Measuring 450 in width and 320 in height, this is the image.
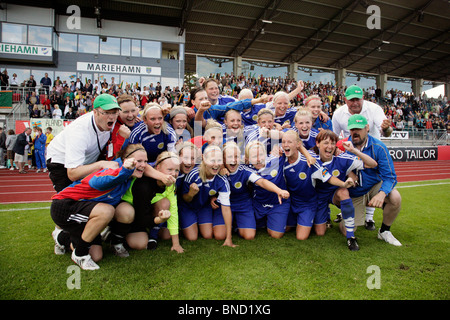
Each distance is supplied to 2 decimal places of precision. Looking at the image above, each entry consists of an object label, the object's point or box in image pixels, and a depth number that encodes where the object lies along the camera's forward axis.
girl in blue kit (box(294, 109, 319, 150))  4.42
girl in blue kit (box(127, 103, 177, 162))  3.92
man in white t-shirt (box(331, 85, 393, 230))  4.45
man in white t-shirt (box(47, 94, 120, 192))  3.09
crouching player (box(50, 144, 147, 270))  2.97
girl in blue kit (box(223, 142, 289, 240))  3.95
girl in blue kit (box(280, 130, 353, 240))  3.93
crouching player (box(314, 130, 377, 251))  3.77
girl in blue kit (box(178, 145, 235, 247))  3.81
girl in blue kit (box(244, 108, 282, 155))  4.23
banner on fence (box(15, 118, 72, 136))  15.07
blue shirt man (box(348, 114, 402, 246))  3.81
